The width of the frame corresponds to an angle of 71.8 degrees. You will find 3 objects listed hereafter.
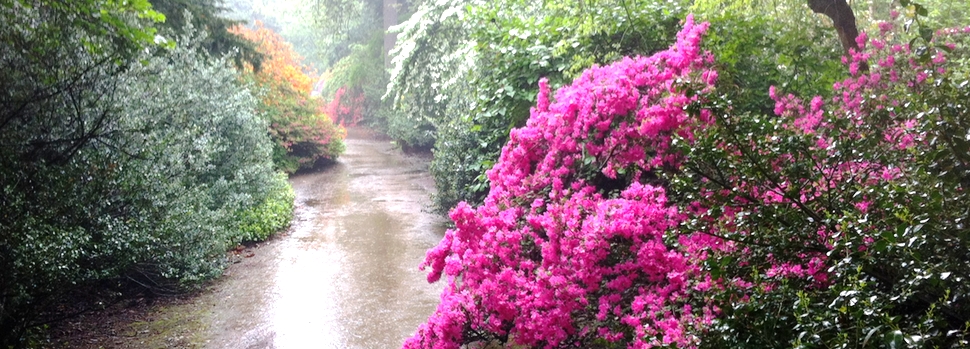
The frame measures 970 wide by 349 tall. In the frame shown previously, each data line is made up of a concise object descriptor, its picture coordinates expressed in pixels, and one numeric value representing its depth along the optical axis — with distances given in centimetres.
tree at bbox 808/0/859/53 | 576
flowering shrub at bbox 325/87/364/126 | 3106
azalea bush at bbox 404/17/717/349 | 358
